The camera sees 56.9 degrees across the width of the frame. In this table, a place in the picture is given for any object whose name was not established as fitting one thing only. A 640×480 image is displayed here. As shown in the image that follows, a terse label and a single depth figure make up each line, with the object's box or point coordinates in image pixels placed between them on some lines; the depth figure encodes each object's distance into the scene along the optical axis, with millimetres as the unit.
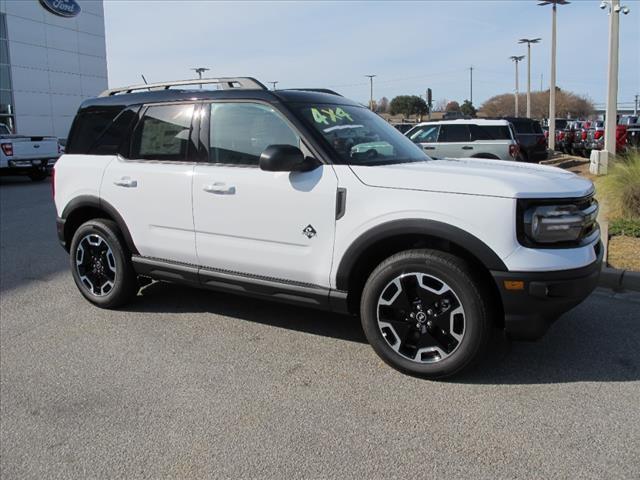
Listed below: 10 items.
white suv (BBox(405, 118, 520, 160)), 13641
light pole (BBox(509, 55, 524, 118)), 55219
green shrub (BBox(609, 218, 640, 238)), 7137
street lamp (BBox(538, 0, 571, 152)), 24469
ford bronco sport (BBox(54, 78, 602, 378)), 3428
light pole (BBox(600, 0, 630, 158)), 16031
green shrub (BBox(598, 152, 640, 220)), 7914
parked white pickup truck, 16542
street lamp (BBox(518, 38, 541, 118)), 42062
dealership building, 37406
